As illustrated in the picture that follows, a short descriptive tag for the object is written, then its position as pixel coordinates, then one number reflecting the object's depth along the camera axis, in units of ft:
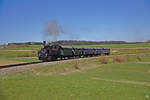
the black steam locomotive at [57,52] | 102.22
